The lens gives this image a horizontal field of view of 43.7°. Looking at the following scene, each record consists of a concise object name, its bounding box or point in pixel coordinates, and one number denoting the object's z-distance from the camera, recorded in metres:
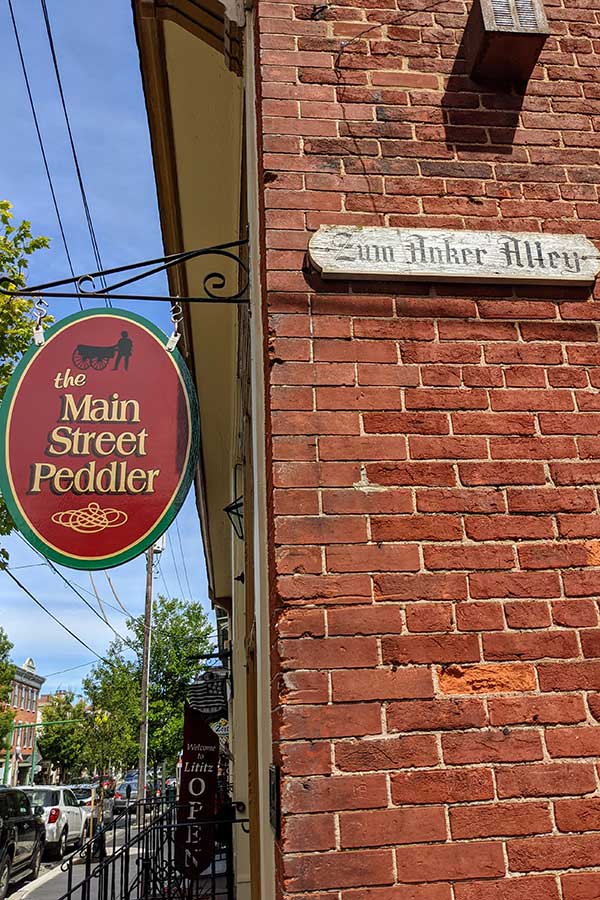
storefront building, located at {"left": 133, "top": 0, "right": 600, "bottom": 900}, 2.02
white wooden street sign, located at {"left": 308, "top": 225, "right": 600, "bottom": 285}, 2.57
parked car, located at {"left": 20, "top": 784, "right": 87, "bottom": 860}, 16.78
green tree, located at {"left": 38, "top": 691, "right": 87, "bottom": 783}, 45.69
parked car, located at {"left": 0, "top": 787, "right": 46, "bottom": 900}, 11.61
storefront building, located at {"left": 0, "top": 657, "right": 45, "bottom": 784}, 55.19
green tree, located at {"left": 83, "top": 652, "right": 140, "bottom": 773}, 33.06
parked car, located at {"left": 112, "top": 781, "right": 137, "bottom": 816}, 33.19
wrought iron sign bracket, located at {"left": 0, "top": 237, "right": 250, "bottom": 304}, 3.18
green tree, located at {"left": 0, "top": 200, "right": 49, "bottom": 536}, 9.13
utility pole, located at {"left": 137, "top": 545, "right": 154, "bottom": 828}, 24.78
